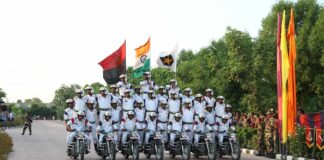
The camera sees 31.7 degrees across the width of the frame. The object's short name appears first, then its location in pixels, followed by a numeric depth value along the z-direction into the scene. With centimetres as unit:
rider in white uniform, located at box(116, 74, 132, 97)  2139
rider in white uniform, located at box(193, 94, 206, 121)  2111
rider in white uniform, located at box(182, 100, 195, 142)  2039
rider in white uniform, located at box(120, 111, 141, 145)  1948
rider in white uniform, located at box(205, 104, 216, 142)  2081
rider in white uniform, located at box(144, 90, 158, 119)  2077
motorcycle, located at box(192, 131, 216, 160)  1952
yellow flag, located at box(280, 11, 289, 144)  2168
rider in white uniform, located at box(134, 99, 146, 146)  2005
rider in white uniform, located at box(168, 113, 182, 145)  1998
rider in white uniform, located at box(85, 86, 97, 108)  1986
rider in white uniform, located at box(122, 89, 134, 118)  2034
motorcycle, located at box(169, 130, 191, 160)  1919
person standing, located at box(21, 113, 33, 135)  4047
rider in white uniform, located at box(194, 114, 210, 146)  2030
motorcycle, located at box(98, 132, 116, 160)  1850
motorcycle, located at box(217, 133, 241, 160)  1973
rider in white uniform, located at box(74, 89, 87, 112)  1975
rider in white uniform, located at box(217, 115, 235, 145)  2020
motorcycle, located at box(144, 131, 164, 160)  1885
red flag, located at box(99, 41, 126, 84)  2339
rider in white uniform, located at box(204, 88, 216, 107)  2122
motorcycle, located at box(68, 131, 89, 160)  1834
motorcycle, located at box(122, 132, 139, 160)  1870
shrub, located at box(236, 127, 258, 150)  2470
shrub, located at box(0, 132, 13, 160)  1881
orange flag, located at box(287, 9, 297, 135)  2172
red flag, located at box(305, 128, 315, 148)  1986
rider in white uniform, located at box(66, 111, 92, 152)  1878
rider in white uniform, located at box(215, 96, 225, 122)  2094
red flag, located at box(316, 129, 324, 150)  1910
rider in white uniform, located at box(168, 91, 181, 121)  2098
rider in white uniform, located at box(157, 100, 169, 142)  2048
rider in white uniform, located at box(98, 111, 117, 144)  1909
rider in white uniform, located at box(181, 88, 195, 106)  2109
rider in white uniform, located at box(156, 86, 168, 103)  2099
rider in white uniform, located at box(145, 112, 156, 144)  1997
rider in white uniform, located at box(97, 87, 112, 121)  2012
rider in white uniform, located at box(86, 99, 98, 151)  1962
